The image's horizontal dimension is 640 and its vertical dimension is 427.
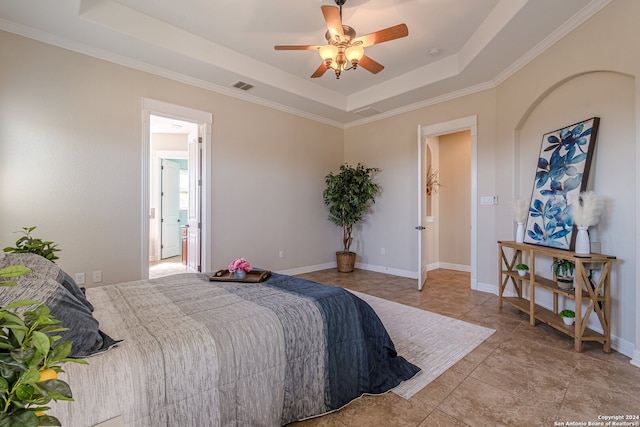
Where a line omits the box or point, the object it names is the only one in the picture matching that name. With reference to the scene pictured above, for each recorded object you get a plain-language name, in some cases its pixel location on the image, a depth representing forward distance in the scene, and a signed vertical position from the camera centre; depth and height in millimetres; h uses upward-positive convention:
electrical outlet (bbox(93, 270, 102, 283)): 3270 -672
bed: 1105 -619
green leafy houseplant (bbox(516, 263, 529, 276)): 3197 -560
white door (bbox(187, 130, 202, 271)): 4188 +237
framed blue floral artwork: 2670 +350
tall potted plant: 5223 +341
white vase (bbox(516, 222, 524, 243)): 3344 -177
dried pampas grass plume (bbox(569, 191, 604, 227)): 2393 +61
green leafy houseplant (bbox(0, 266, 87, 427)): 571 -313
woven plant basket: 5387 -834
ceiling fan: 2404 +1516
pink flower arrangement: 2299 -390
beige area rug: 2094 -1084
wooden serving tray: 2217 -472
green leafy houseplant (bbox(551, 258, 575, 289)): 2623 -508
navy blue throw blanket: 1703 -815
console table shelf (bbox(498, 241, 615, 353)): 2350 -656
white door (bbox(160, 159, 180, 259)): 6562 +149
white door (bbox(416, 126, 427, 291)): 4203 +139
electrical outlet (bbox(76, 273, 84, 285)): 3165 -671
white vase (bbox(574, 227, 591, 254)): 2414 -209
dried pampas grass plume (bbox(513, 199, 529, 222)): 3316 +72
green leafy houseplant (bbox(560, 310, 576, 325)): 2568 -870
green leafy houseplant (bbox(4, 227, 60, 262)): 2004 -225
